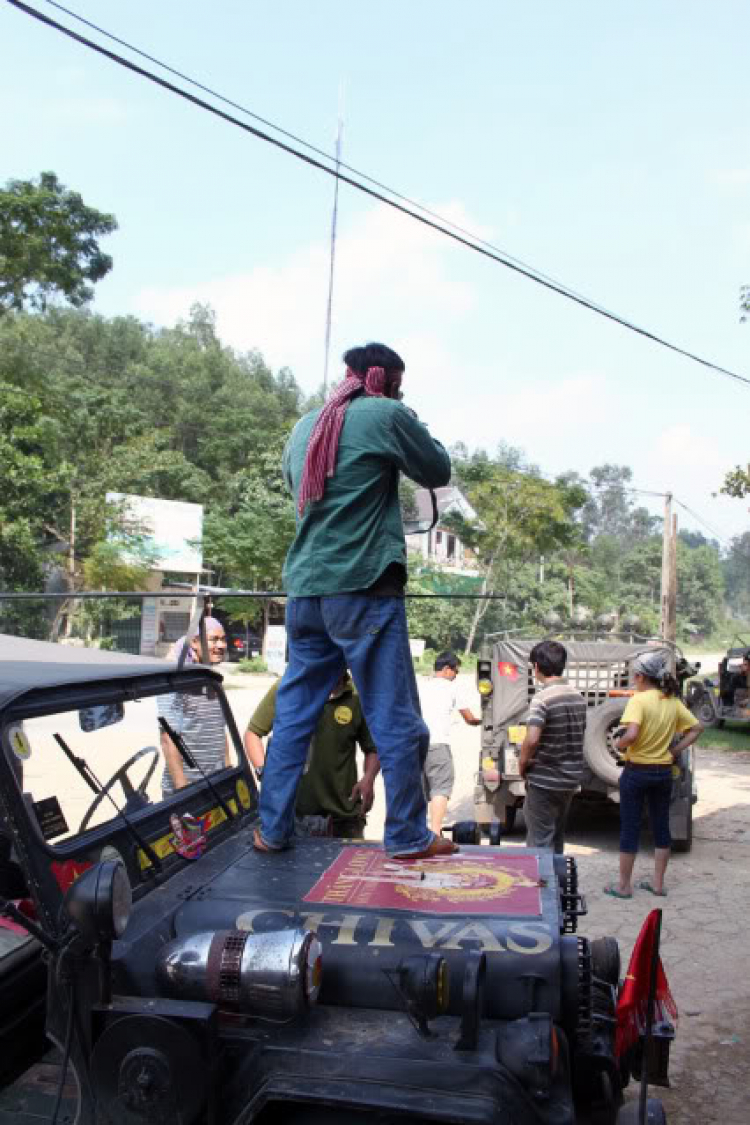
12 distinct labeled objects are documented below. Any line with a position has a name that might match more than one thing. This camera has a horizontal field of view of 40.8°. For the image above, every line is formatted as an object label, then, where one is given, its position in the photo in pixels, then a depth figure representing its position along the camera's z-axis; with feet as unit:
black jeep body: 6.84
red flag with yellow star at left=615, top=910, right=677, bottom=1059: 8.25
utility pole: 84.64
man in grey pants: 19.63
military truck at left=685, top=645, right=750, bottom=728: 54.85
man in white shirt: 22.80
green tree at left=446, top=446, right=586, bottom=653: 108.27
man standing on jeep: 10.20
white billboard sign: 91.91
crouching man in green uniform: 14.98
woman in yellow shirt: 21.79
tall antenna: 17.97
